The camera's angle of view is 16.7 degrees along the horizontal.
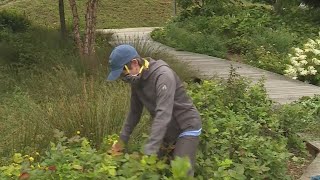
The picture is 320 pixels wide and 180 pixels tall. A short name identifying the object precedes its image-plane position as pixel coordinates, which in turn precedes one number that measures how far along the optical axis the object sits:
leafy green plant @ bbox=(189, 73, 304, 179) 8.40
